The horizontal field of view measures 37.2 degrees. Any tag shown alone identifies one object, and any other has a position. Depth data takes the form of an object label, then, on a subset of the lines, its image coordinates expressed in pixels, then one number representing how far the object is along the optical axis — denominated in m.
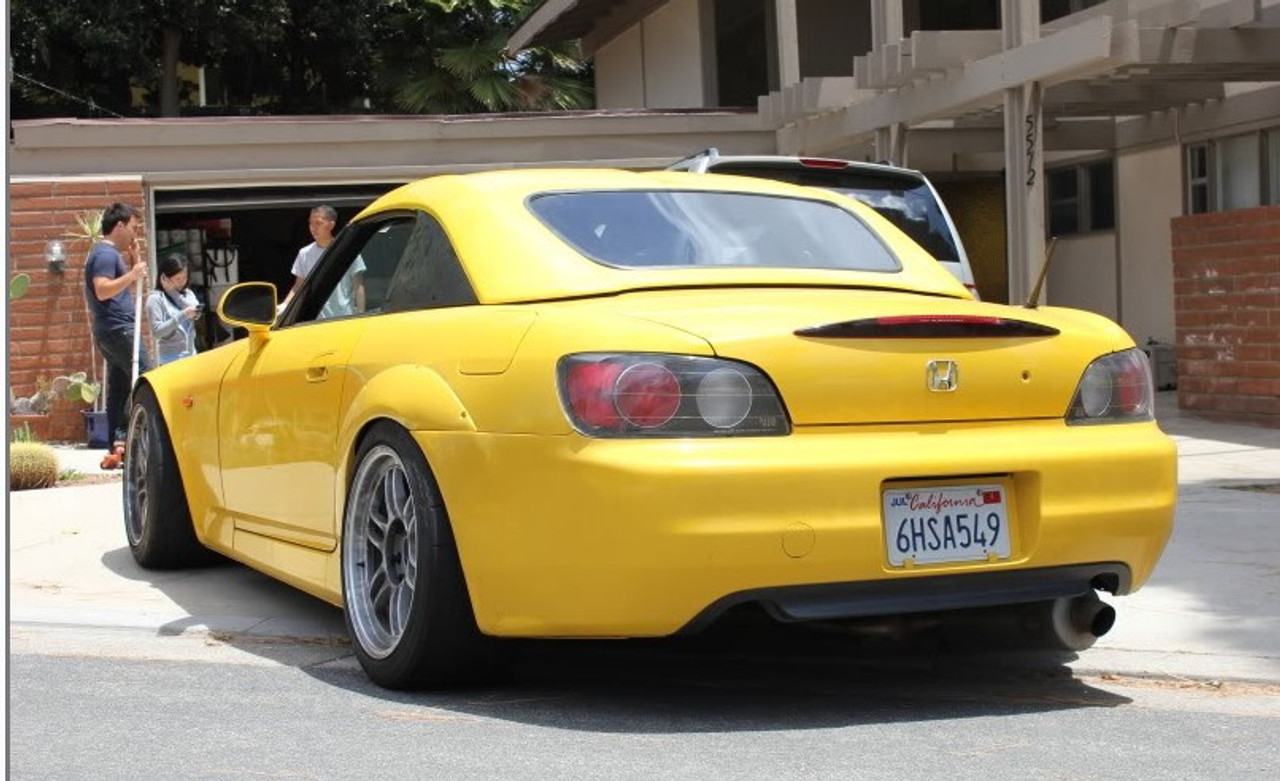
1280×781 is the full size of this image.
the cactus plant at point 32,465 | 10.93
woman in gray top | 12.80
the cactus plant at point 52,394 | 15.08
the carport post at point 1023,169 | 13.48
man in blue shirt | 12.32
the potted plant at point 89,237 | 15.07
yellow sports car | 4.56
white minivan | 10.38
